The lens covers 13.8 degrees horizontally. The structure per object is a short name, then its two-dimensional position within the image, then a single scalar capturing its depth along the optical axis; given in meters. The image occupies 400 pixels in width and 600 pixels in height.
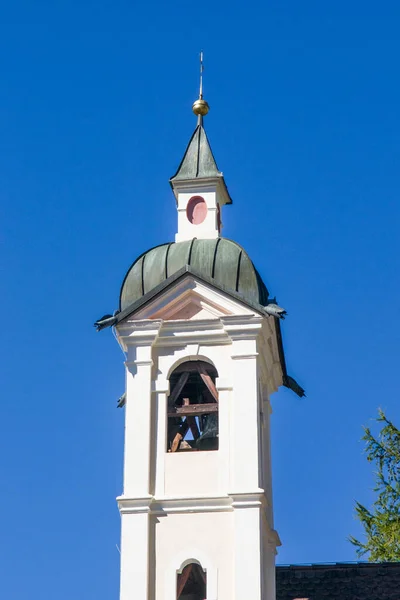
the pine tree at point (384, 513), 34.09
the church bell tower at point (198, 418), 24.28
